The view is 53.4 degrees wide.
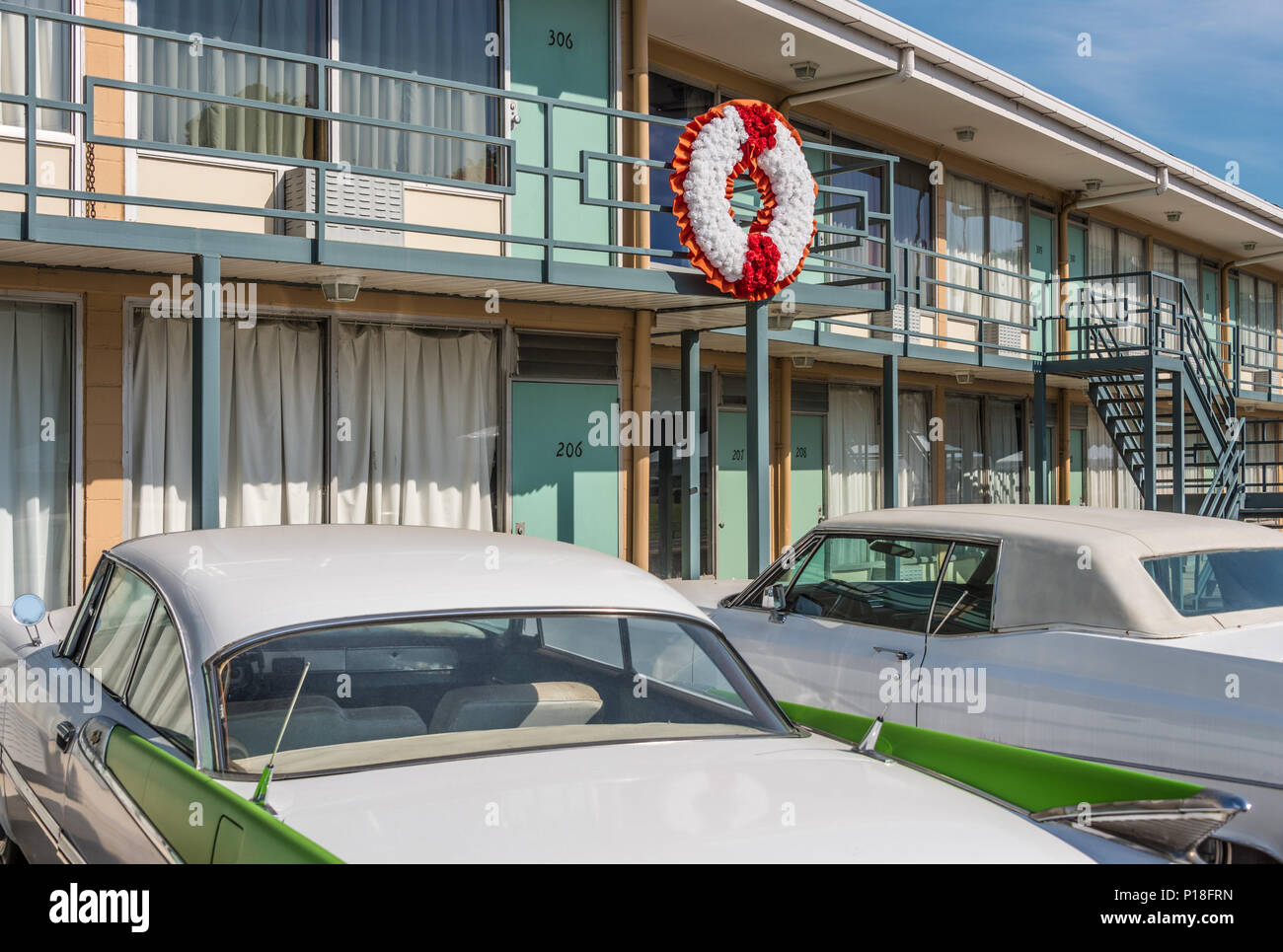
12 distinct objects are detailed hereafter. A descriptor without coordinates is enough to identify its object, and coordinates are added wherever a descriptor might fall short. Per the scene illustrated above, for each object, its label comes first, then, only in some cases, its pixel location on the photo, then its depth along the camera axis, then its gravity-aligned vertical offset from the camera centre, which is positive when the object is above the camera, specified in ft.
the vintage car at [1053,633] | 14.44 -2.18
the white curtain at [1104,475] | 72.74 -0.02
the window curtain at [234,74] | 30.32 +9.91
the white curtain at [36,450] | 28.84 +0.64
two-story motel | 28.86 +4.82
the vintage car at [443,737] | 8.73 -2.26
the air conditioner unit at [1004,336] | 59.57 +6.51
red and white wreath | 33.19 +7.46
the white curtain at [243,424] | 30.45 +1.32
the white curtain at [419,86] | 33.78 +10.67
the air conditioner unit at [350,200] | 31.24 +6.90
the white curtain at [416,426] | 33.94 +1.38
